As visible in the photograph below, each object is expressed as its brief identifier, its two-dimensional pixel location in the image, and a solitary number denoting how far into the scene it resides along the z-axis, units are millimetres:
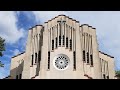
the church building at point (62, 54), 19063
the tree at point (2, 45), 18574
